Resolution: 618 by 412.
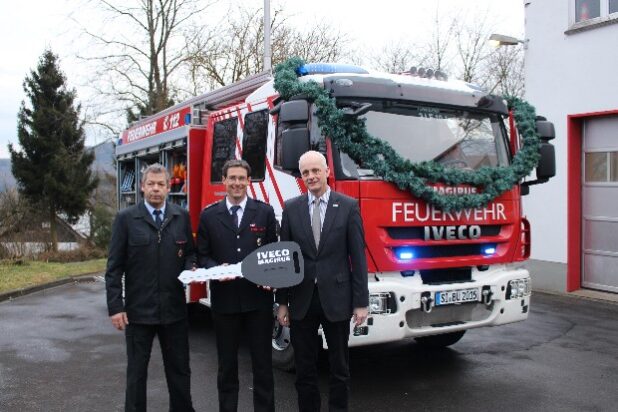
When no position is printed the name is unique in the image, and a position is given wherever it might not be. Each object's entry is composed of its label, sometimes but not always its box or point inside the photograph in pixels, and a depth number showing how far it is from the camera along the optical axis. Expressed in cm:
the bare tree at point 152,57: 2558
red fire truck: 502
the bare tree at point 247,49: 1998
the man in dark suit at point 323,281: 414
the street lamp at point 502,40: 1067
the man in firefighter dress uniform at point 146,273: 406
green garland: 504
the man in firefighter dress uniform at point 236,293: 420
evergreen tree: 2998
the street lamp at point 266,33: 1456
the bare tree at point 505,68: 3222
